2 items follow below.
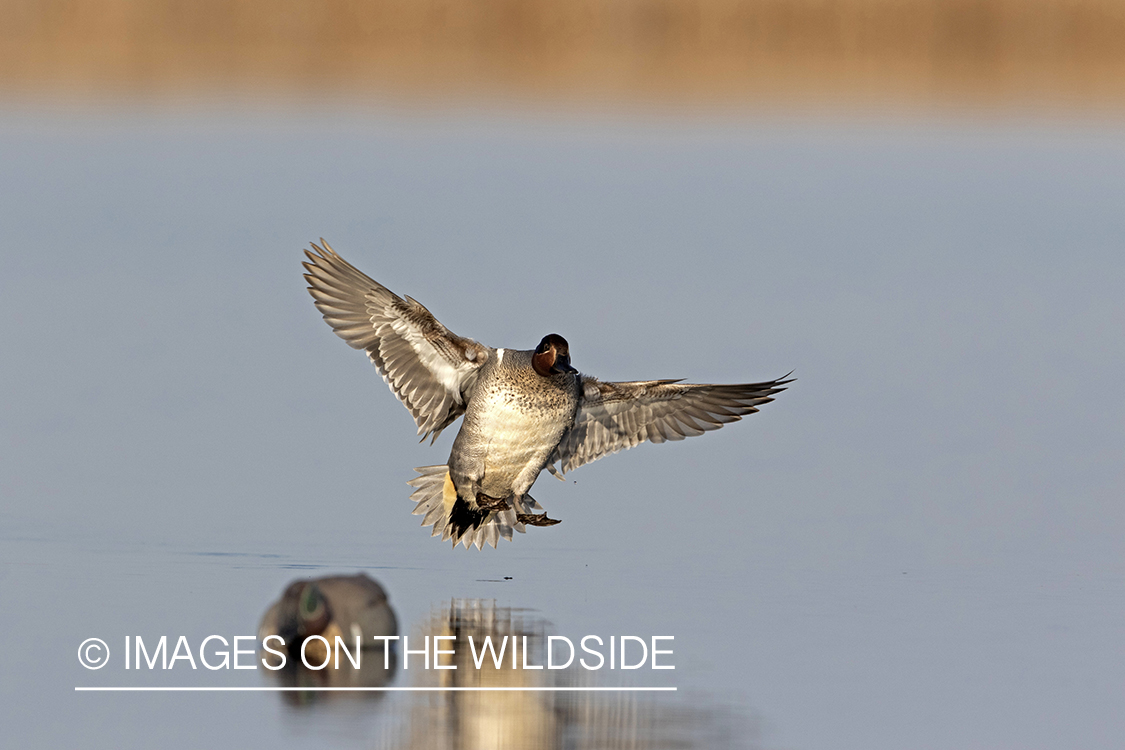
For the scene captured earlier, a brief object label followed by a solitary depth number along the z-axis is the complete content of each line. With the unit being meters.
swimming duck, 11.55
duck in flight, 15.39
